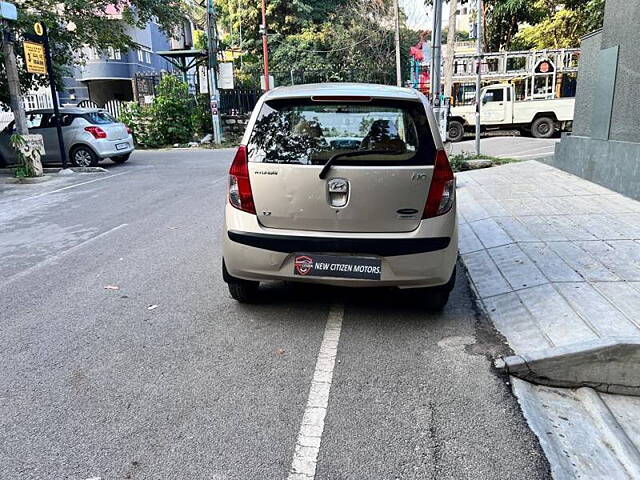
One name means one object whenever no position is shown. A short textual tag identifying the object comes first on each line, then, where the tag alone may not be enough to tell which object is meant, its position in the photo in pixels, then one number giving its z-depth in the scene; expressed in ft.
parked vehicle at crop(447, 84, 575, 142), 69.41
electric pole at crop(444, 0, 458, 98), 66.59
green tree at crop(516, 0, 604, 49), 85.61
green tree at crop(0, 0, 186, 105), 50.52
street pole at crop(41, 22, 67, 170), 45.16
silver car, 48.55
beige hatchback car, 12.34
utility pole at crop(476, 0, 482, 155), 39.73
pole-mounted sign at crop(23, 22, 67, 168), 42.80
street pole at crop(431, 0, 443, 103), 36.58
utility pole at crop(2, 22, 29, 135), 42.24
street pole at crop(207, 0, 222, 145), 72.18
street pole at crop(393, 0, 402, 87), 102.12
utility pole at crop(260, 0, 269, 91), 92.88
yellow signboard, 42.45
